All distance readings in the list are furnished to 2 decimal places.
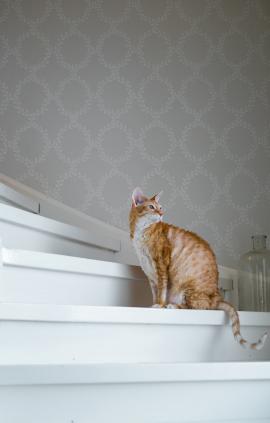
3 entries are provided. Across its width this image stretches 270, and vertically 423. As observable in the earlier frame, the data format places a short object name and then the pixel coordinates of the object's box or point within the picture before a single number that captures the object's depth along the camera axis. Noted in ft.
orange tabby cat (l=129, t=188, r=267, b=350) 5.65
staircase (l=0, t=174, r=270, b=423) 3.98
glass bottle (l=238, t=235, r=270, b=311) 7.72
